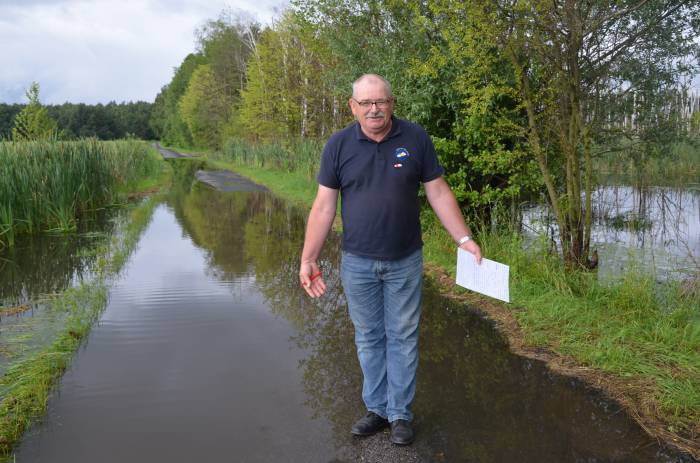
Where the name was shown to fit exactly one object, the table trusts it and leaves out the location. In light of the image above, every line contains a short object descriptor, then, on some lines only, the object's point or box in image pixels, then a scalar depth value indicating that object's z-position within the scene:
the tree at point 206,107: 47.62
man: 3.05
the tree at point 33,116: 19.69
